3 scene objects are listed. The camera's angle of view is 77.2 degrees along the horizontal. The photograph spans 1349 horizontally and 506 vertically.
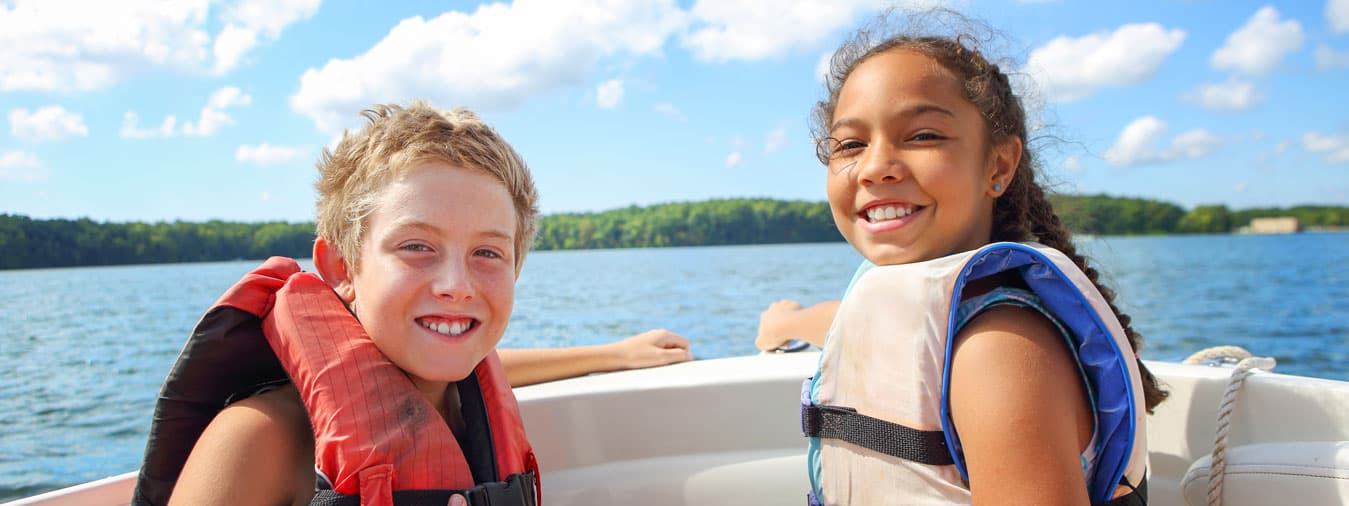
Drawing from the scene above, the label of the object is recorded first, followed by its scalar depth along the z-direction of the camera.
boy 1.35
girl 1.19
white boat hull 2.02
